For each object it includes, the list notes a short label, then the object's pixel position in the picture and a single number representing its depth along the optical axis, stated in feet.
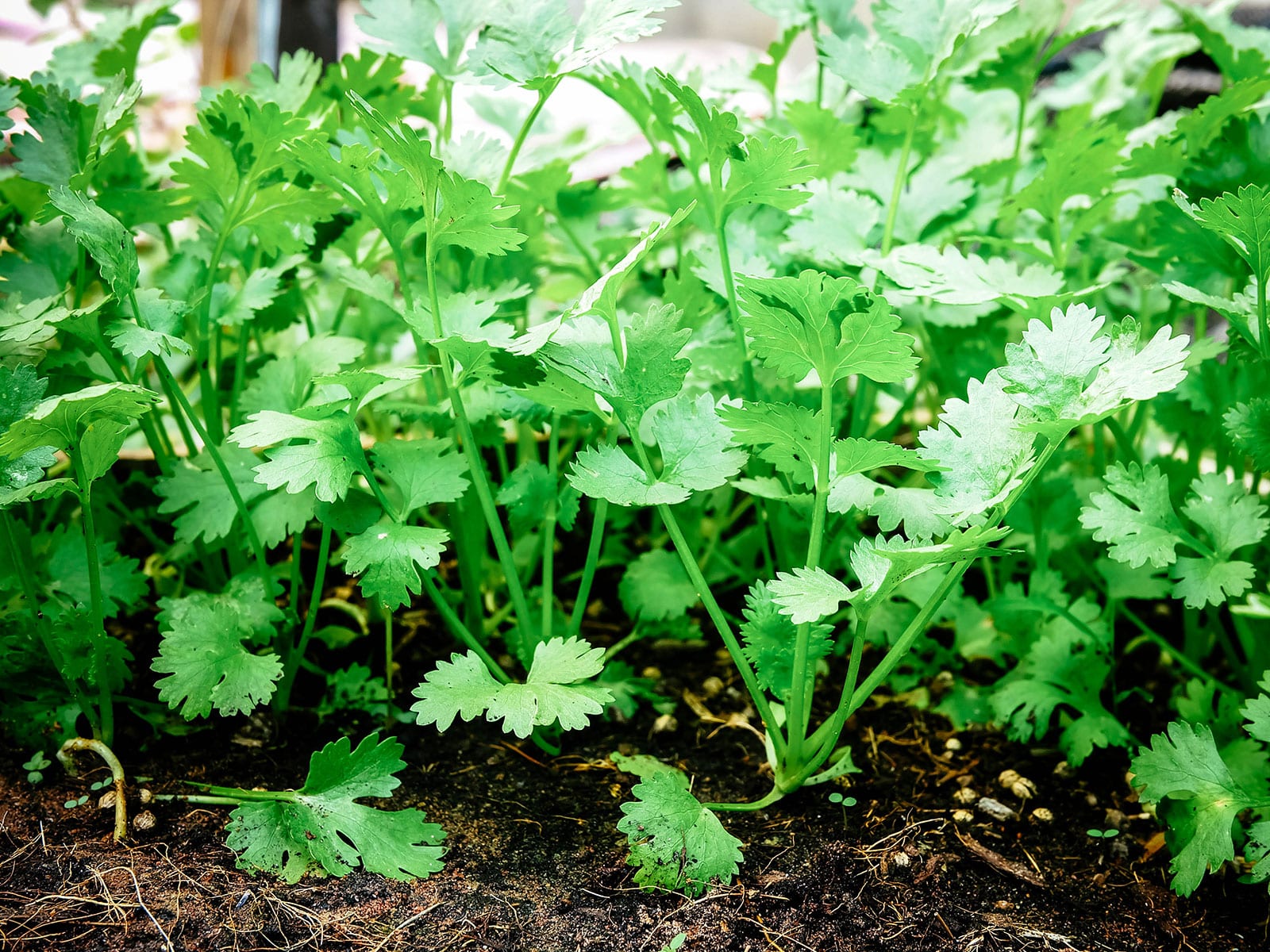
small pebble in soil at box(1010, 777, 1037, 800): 1.37
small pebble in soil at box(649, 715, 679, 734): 1.41
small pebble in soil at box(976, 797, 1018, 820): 1.35
